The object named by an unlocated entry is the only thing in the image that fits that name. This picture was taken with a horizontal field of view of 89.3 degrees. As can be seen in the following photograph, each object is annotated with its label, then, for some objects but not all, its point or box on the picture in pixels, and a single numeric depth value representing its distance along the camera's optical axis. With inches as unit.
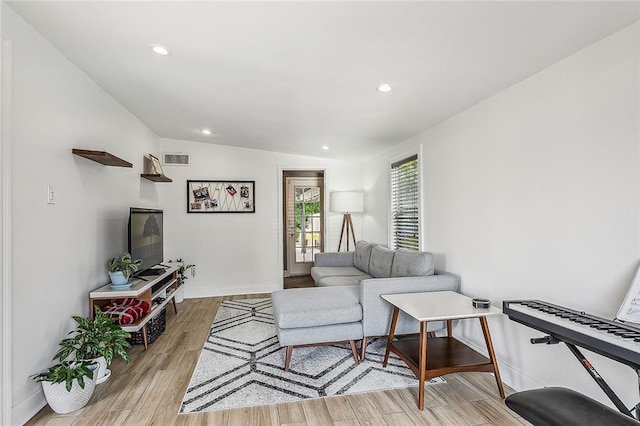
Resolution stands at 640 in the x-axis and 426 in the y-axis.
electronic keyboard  49.3
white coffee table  84.8
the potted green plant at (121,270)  114.2
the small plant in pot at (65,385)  78.3
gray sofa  109.2
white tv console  107.7
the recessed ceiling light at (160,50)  83.0
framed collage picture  199.9
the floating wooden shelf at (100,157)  98.5
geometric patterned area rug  89.4
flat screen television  126.5
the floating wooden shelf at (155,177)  162.6
